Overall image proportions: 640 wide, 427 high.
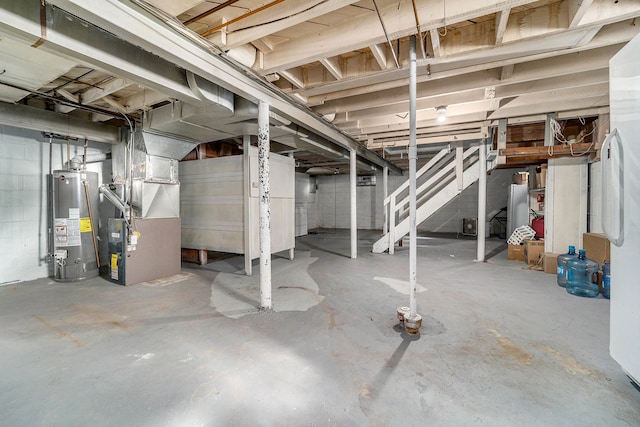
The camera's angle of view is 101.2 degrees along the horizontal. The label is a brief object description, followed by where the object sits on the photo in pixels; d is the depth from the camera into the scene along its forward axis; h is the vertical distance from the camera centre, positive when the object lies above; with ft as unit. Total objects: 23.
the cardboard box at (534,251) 14.15 -2.34
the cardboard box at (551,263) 12.80 -2.73
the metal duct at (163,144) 11.60 +2.98
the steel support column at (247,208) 12.91 -0.01
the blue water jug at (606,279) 9.43 -2.61
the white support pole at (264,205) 8.60 +0.09
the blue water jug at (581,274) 10.05 -2.62
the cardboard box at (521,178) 21.21 +2.41
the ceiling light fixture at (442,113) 10.76 +4.08
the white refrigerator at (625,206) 4.31 +0.02
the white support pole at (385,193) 19.92 +1.20
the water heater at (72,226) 11.46 -0.80
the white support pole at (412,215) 6.82 -0.20
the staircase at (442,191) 16.55 +1.24
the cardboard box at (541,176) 15.31 +1.92
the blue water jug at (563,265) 10.72 -2.41
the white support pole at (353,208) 16.43 -0.02
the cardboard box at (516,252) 15.70 -2.70
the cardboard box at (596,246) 9.87 -1.58
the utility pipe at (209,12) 5.49 +4.31
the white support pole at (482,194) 15.60 +0.81
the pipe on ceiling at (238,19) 5.15 +4.06
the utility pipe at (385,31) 5.55 +4.10
